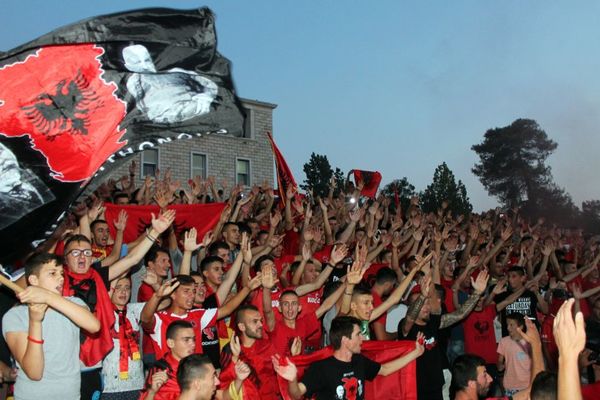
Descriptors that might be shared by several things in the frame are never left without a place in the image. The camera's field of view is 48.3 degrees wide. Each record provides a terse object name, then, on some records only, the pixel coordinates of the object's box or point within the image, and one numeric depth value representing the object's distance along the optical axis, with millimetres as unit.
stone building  33625
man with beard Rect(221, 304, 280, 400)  6488
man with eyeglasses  5531
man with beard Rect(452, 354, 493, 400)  5781
